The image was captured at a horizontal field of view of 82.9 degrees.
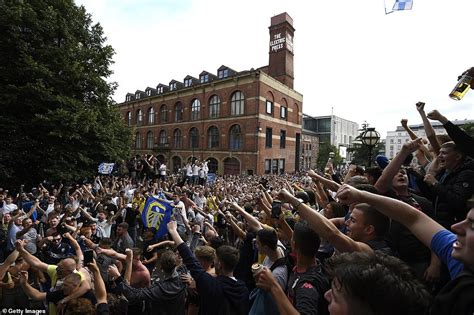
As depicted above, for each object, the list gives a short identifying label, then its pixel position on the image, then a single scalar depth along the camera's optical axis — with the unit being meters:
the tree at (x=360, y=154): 42.28
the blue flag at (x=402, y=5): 6.55
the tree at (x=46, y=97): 13.22
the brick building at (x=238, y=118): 31.34
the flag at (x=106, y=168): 15.49
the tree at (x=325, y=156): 49.47
